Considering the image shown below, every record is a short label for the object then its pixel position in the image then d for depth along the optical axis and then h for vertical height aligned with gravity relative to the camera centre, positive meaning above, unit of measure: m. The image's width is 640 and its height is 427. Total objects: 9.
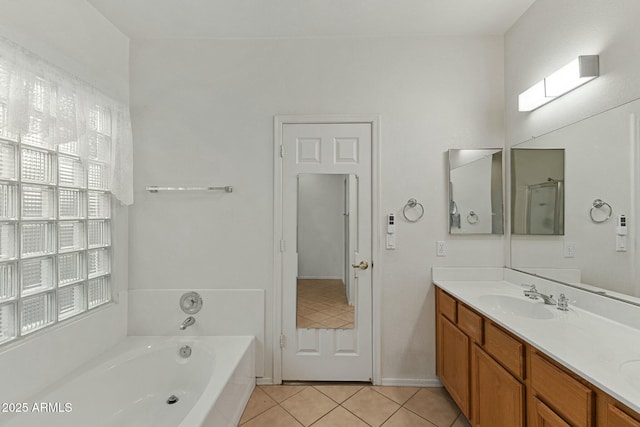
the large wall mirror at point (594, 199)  1.30 +0.07
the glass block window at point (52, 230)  1.42 -0.11
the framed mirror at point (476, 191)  2.18 +0.16
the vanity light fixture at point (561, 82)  1.48 +0.73
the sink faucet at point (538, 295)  1.60 -0.48
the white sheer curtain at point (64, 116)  1.33 +0.53
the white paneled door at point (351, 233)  2.22 -0.17
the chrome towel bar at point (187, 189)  2.17 +0.17
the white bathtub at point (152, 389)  1.43 -1.04
